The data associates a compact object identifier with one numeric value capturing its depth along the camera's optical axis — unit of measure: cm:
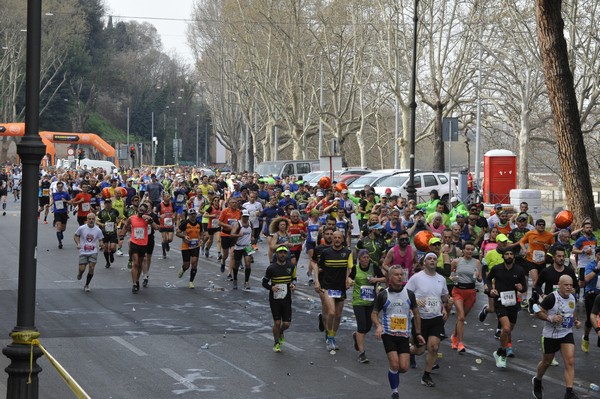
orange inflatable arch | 6425
